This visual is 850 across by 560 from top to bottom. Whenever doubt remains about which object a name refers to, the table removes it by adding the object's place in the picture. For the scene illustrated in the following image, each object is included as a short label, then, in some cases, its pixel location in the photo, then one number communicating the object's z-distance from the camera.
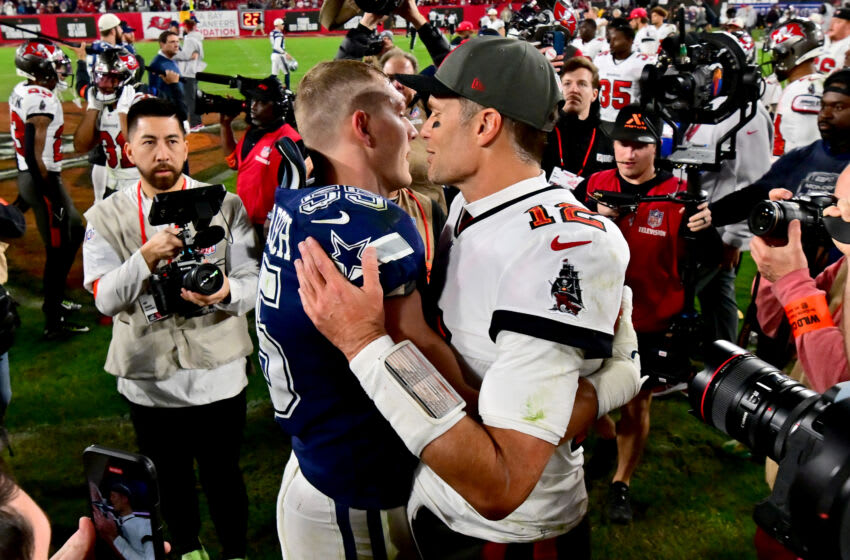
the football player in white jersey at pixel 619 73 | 7.05
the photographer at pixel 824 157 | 3.43
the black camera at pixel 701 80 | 3.55
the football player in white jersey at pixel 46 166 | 5.14
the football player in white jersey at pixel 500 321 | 1.36
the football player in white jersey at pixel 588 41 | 11.79
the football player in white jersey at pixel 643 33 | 11.09
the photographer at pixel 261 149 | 4.02
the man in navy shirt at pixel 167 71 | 10.69
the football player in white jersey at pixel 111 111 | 5.04
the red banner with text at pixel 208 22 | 29.50
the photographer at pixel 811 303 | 1.90
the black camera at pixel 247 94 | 4.00
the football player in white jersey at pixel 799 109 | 5.53
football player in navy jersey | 1.54
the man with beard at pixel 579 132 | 4.75
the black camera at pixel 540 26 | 6.32
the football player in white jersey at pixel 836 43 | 7.52
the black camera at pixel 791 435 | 1.03
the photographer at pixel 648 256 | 3.50
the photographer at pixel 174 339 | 2.61
